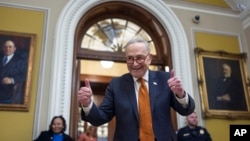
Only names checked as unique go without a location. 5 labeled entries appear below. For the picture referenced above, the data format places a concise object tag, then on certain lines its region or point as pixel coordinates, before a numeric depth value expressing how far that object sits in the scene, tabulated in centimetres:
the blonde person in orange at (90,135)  463
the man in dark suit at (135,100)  143
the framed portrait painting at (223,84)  462
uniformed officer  390
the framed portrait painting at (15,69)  381
